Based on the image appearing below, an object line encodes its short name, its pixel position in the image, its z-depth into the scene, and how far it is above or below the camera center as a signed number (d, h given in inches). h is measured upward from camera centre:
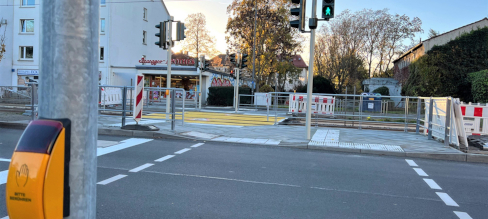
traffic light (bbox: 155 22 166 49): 562.9 +94.4
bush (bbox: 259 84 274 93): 1594.2 +46.4
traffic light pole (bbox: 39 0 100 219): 56.4 +2.8
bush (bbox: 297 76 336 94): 1764.3 +77.1
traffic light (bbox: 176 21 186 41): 563.8 +101.6
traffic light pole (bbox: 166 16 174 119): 563.5 +80.6
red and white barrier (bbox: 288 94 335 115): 614.5 -5.6
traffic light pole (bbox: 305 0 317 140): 397.7 +29.1
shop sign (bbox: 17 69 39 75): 1509.6 +83.0
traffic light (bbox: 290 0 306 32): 396.8 +92.6
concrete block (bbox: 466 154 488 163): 338.3 -48.6
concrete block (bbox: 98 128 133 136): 415.5 -42.5
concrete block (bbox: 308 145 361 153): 361.4 -47.5
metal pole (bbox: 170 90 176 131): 440.8 -16.9
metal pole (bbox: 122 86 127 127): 439.8 -7.2
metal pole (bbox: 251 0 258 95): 1453.0 +320.5
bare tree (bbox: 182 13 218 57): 1990.7 +328.9
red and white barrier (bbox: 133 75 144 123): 415.5 -1.2
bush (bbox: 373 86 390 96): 1620.7 +55.0
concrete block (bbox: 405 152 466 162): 343.6 -48.9
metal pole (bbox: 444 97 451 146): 391.5 -19.8
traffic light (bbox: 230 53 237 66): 963.3 +104.0
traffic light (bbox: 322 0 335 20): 389.4 +98.4
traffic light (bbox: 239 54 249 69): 949.8 +97.8
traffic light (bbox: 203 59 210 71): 1057.5 +94.8
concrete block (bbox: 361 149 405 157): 351.4 -48.1
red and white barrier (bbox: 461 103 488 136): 456.4 -15.9
